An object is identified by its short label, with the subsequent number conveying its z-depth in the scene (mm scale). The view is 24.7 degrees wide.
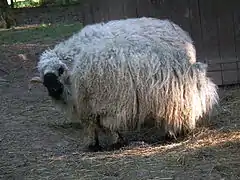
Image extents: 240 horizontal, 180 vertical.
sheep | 5422
